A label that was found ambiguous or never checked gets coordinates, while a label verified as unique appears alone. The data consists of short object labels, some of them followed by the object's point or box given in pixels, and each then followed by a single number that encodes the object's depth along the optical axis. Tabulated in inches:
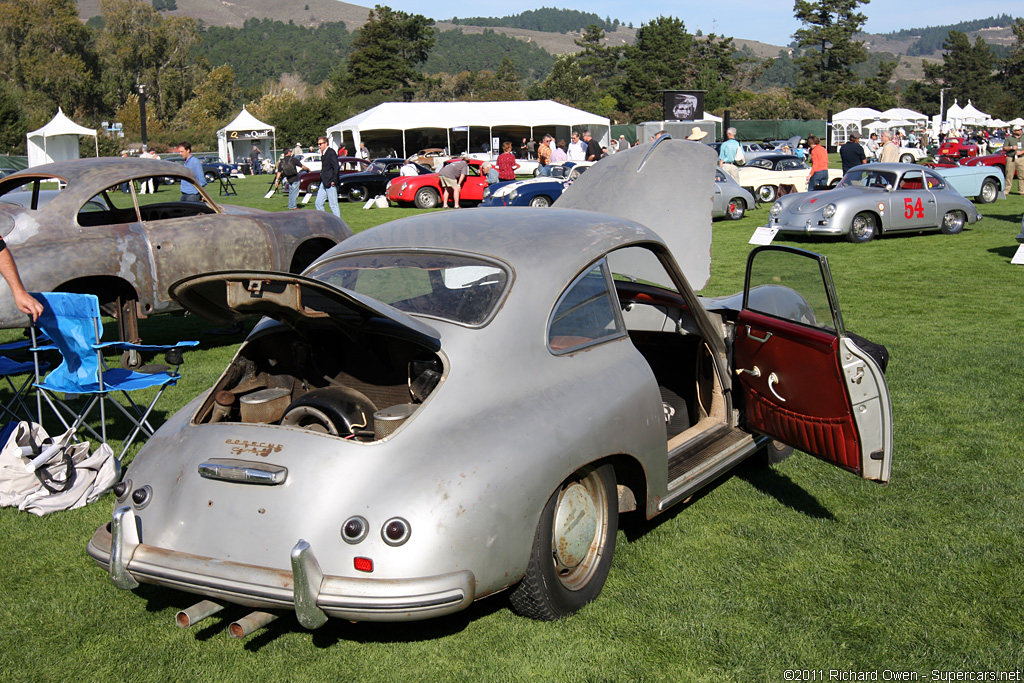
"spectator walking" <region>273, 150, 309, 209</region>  907.4
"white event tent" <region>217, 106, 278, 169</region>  2206.0
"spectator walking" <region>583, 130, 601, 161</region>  987.3
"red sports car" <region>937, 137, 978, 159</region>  1498.5
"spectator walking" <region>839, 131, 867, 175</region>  825.5
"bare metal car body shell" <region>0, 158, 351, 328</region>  310.0
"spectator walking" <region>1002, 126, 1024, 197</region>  930.7
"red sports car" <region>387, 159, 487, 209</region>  958.5
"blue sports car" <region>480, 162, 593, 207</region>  826.2
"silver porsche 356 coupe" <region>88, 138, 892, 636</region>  124.3
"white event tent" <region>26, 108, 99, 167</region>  1819.6
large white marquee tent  1791.3
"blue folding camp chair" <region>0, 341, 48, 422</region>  238.5
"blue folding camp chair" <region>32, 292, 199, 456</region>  212.5
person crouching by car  936.3
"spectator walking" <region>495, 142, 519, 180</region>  964.6
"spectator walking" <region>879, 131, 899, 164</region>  871.1
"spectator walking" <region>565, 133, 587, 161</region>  1137.7
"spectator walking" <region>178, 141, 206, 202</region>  728.3
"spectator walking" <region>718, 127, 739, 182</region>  904.3
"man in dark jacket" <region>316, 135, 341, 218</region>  752.3
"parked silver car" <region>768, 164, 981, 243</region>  631.8
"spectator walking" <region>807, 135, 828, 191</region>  864.3
